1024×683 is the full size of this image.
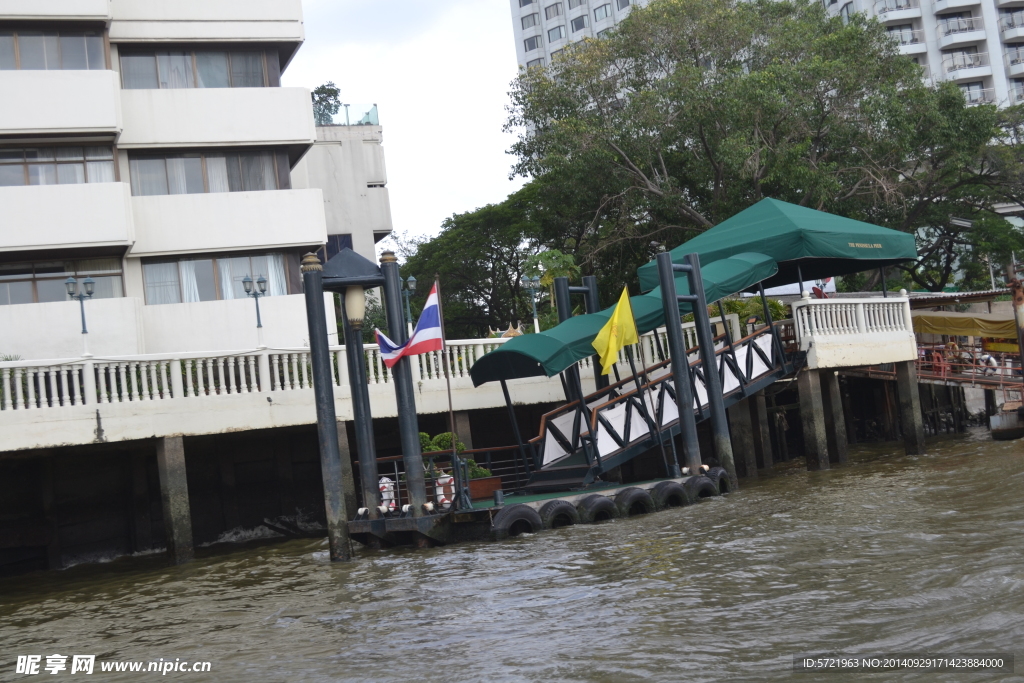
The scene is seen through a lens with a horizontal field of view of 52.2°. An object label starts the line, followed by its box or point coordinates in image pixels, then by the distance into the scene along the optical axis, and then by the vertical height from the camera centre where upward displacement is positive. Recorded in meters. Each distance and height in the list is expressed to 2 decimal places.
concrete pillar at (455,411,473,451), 18.64 -0.17
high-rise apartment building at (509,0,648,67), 86.31 +32.34
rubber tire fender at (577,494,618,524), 14.64 -1.48
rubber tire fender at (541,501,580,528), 14.12 -1.45
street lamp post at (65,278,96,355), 18.70 +3.22
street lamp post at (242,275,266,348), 21.04 +3.21
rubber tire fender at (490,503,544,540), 13.62 -1.43
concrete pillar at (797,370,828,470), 19.09 -0.83
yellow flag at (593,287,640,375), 15.91 +1.04
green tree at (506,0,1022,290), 26.89 +6.73
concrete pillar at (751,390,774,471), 21.81 -1.06
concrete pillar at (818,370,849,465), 20.53 -0.86
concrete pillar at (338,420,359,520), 17.23 -0.63
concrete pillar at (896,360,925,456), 20.59 -0.96
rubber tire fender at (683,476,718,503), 15.78 -1.48
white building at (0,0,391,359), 22.17 +6.36
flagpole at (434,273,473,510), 13.95 -0.88
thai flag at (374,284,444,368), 13.61 +1.11
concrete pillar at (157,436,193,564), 16.02 -0.66
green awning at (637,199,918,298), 18.78 +2.55
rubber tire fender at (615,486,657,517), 14.96 -1.49
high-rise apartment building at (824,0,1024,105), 67.94 +20.64
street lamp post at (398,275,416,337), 22.41 +3.03
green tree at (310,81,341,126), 34.38 +10.67
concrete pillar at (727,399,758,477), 20.45 -1.01
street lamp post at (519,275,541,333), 26.34 +3.27
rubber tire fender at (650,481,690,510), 15.42 -1.48
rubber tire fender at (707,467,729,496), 16.33 -1.41
